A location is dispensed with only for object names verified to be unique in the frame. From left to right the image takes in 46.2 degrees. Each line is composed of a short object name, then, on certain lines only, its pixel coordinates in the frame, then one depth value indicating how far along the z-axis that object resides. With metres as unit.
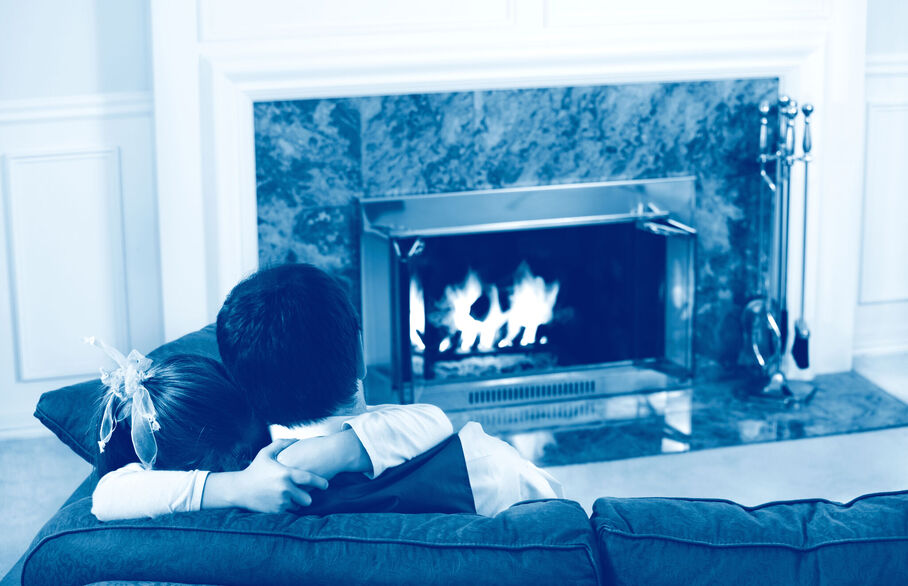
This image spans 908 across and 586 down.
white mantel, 3.21
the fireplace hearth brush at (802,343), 3.57
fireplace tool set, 3.49
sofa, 1.17
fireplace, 3.45
